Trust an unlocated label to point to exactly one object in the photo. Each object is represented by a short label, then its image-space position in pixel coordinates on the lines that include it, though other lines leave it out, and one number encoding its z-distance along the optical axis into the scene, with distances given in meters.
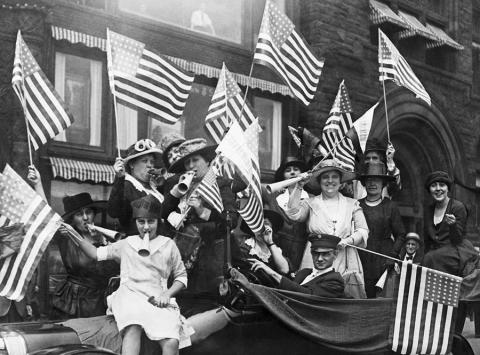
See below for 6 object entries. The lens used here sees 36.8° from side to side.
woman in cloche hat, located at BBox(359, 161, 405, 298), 7.04
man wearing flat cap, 5.44
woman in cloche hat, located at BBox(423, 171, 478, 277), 7.06
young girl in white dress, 4.61
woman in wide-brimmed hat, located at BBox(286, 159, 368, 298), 6.46
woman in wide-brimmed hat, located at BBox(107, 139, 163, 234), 5.68
